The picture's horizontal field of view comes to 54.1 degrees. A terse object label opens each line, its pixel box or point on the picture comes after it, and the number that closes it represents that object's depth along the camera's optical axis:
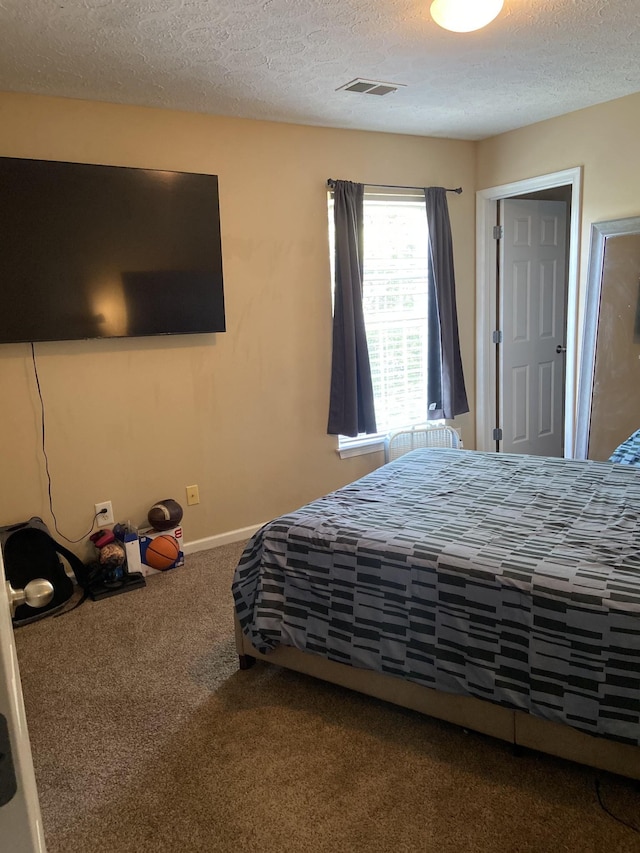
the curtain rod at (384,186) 3.97
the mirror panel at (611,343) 3.75
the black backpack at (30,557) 2.94
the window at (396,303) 4.31
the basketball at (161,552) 3.45
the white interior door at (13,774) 0.62
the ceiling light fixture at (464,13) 2.16
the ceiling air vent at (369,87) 3.16
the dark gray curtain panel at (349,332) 4.00
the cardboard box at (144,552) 3.36
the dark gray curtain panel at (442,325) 4.44
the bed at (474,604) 1.72
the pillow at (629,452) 3.18
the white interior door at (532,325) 4.80
